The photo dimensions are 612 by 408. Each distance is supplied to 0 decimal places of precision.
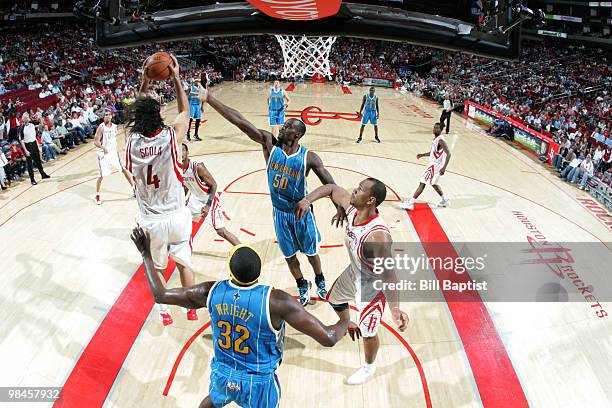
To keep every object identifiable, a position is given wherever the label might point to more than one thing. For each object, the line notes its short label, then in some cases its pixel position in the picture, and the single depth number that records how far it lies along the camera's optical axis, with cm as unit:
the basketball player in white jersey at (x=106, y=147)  731
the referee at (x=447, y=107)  1210
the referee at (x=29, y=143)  802
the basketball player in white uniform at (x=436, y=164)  725
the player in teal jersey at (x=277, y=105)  1105
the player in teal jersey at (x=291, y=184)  428
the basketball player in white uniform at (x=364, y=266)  325
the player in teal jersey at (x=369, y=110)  1173
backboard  474
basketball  352
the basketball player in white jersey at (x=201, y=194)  523
